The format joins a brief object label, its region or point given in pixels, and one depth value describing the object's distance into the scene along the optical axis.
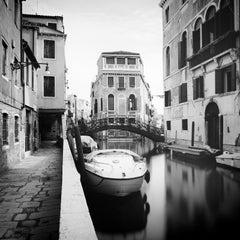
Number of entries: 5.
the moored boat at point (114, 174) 7.67
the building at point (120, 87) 34.66
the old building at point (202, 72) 12.89
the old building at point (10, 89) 7.50
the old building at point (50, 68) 16.38
